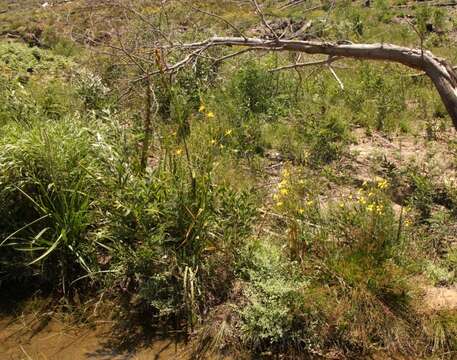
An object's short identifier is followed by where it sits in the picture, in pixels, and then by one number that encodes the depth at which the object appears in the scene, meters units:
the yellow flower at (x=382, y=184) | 3.59
